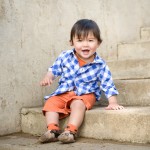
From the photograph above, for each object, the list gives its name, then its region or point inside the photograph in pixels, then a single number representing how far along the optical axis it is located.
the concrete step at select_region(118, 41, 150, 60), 3.57
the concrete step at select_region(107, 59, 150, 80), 3.06
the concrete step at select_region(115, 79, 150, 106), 2.60
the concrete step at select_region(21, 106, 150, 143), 2.06
